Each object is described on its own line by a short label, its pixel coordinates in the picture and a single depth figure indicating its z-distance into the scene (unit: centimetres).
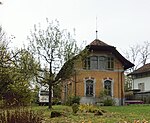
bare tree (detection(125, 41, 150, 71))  4987
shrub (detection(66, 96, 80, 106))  2976
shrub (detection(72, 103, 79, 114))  1610
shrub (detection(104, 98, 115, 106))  3029
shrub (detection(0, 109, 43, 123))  606
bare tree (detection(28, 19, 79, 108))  2380
